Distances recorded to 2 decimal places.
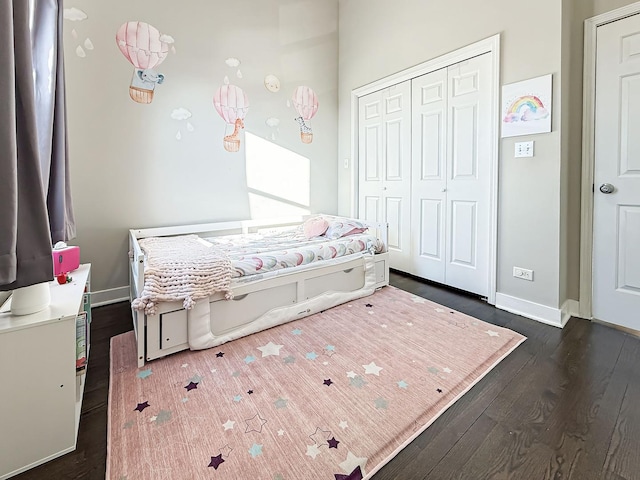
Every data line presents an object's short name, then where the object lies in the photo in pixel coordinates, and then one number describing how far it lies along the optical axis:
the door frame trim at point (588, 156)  2.12
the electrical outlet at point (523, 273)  2.32
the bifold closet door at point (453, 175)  2.59
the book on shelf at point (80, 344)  1.38
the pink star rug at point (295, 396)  1.13
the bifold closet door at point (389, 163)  3.24
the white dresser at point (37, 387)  1.08
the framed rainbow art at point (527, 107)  2.13
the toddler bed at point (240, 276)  1.73
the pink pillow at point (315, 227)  2.94
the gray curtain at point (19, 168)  0.91
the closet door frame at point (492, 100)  2.39
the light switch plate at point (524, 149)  2.24
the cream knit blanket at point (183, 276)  1.66
